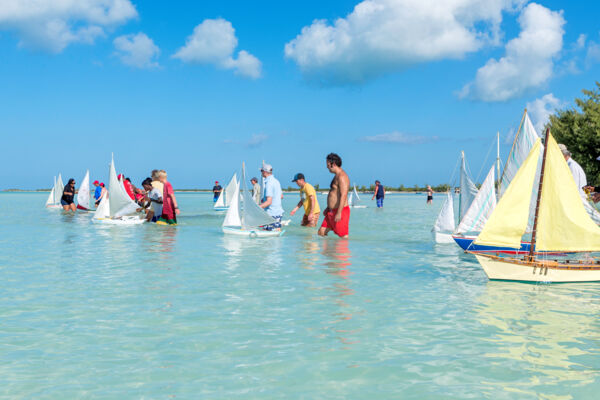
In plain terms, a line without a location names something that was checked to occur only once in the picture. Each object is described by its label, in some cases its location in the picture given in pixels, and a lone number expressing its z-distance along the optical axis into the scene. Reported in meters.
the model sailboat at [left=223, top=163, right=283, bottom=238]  15.90
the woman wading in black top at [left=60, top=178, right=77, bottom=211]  33.06
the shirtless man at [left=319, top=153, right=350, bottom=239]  13.28
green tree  37.78
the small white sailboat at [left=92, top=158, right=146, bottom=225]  21.33
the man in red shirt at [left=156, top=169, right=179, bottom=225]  19.11
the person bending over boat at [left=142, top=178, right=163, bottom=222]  20.11
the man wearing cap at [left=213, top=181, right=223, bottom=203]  44.05
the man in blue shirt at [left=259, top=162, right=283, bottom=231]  16.27
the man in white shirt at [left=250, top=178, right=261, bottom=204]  24.09
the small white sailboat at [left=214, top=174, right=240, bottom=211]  36.02
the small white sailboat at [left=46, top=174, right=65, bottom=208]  44.30
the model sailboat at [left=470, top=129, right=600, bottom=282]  8.86
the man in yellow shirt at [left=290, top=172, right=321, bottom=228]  17.09
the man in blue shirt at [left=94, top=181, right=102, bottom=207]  33.66
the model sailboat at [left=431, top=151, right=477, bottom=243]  14.72
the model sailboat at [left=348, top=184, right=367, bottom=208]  46.78
